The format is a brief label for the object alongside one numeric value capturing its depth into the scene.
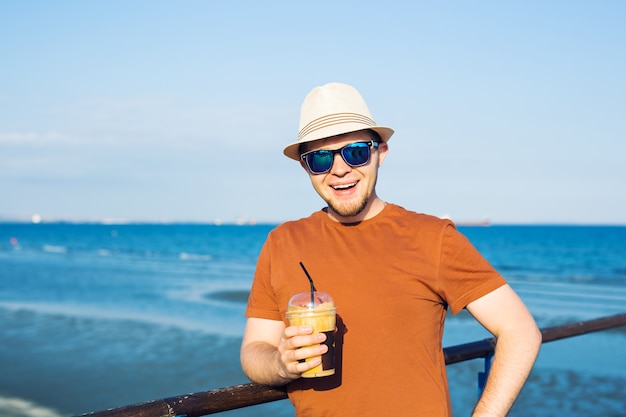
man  2.09
